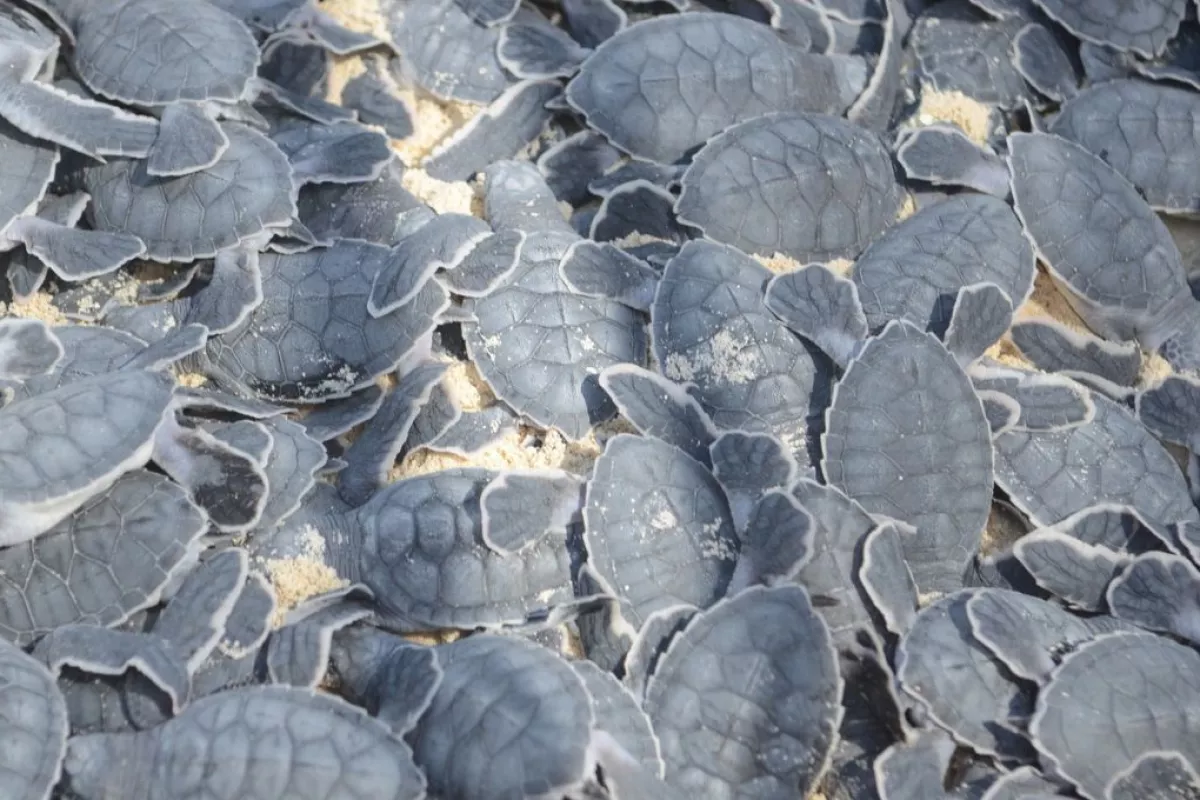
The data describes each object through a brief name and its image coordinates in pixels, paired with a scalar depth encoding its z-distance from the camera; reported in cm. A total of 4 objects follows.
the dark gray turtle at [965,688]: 206
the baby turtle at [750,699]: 199
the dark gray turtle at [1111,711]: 200
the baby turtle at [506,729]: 187
